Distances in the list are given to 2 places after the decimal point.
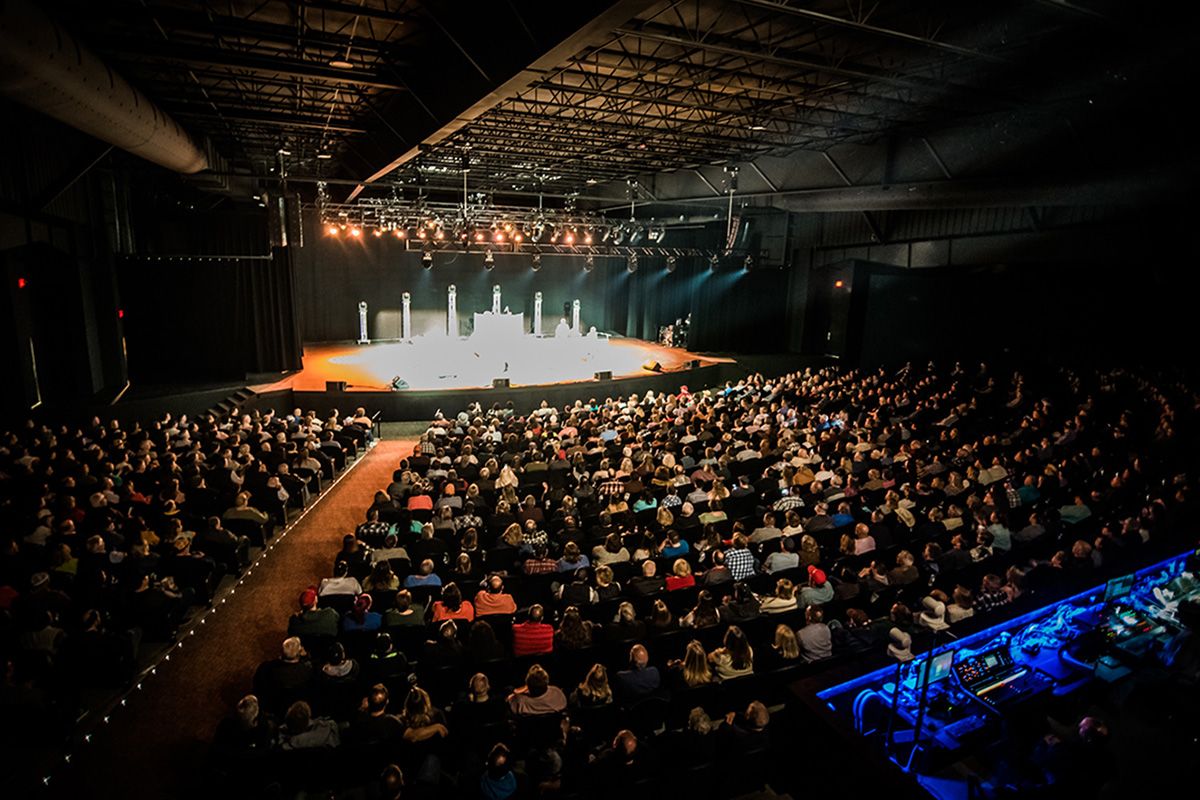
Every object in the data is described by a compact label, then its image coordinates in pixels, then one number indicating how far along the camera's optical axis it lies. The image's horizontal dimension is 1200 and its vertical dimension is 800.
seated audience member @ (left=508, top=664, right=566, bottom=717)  4.95
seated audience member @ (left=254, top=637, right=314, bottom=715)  5.17
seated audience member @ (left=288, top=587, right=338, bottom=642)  5.98
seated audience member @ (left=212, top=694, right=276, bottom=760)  4.50
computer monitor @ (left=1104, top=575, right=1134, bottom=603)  6.15
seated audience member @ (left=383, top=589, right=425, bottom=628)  6.10
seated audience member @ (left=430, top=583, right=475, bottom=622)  6.23
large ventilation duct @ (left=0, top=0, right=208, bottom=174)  4.72
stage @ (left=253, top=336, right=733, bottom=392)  17.62
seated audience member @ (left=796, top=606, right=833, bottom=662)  5.74
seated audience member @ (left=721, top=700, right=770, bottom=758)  4.63
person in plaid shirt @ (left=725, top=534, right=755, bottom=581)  7.24
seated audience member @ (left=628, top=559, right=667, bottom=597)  6.81
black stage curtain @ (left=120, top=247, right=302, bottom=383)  16.41
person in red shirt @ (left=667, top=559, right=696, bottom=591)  6.95
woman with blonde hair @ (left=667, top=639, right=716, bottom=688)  5.32
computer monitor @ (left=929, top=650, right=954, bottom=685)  4.98
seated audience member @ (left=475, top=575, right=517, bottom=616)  6.37
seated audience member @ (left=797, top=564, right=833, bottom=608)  6.58
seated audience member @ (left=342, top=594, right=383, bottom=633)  6.07
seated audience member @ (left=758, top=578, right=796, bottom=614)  6.50
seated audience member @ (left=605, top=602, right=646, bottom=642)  5.87
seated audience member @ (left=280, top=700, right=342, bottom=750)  4.57
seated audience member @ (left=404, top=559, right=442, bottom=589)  6.82
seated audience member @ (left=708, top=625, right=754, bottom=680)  5.52
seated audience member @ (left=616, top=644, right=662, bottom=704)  5.18
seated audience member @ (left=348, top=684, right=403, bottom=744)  4.59
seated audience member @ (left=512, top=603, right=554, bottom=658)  5.85
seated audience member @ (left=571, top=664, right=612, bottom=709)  5.09
